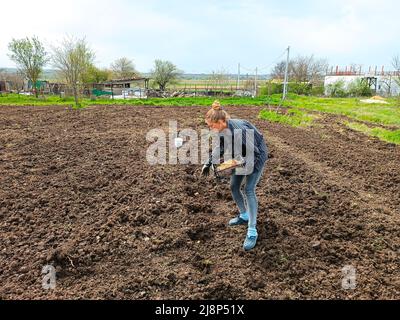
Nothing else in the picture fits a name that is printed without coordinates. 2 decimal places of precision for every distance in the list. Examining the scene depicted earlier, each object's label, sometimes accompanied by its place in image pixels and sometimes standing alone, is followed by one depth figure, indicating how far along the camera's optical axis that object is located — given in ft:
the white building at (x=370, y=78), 135.18
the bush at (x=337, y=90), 129.70
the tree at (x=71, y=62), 90.48
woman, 11.90
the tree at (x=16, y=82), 143.95
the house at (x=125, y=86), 128.12
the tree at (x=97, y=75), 141.11
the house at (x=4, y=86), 135.64
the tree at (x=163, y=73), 171.32
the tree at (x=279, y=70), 176.37
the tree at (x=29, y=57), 115.85
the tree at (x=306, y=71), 162.40
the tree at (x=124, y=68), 186.41
